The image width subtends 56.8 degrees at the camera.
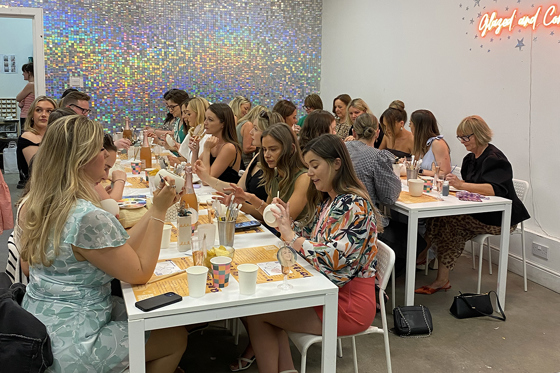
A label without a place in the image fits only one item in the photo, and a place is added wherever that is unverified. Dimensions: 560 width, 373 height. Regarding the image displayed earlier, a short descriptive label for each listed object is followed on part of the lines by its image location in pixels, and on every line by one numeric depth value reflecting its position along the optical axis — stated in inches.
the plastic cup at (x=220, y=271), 75.2
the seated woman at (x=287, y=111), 225.8
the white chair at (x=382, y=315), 85.7
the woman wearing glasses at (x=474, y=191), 148.1
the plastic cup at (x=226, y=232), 93.3
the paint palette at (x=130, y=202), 107.5
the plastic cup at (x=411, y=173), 159.5
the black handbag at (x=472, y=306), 138.1
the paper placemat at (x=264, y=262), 81.7
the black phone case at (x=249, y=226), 107.9
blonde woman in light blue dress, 71.7
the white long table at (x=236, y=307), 69.0
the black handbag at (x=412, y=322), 127.1
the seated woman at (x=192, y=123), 193.5
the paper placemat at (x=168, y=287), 74.6
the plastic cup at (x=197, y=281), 72.6
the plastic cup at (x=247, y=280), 73.9
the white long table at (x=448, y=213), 132.2
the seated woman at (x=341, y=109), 271.6
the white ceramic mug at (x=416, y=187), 144.2
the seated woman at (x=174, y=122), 250.8
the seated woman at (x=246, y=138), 219.5
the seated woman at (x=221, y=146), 164.9
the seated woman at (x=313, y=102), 287.3
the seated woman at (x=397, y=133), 214.2
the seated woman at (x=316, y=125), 156.6
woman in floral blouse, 86.8
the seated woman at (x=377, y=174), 138.5
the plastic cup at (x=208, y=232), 87.6
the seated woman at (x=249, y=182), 125.0
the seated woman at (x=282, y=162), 116.6
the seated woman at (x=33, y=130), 150.2
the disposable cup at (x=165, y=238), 95.0
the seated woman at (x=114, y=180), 124.6
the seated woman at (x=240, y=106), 266.1
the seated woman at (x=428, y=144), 180.7
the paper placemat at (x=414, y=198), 139.8
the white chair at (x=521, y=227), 162.1
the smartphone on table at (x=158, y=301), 69.4
